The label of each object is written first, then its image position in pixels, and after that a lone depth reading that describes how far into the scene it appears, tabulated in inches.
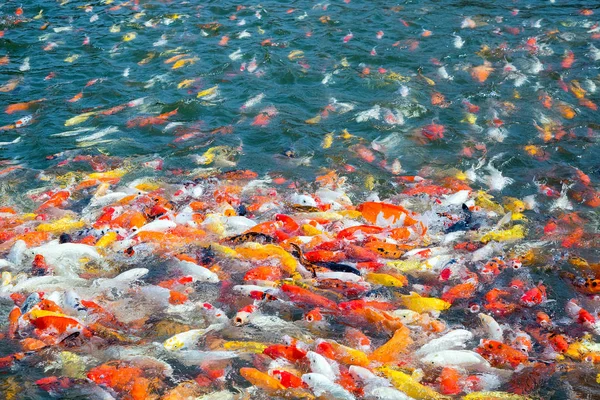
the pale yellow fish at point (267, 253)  360.8
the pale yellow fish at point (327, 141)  527.2
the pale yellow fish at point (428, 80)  617.2
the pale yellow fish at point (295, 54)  682.8
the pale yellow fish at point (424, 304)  329.7
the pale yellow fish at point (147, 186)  459.0
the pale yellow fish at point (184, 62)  669.9
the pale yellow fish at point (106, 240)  385.1
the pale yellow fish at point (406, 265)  365.7
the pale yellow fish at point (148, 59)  689.0
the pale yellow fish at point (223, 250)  374.9
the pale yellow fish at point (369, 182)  468.1
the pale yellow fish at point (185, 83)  628.0
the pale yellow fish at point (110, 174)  476.5
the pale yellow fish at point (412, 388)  269.4
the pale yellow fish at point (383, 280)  348.2
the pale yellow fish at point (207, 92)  606.5
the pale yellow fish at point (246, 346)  294.4
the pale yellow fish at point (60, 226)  405.1
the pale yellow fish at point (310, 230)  396.2
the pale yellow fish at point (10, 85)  634.8
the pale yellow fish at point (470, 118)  550.6
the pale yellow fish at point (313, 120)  564.7
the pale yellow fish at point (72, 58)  699.4
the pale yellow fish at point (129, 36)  746.2
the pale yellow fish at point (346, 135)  537.4
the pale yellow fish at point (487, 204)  428.8
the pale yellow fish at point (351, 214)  415.5
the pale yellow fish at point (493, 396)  270.1
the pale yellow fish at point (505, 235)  390.6
